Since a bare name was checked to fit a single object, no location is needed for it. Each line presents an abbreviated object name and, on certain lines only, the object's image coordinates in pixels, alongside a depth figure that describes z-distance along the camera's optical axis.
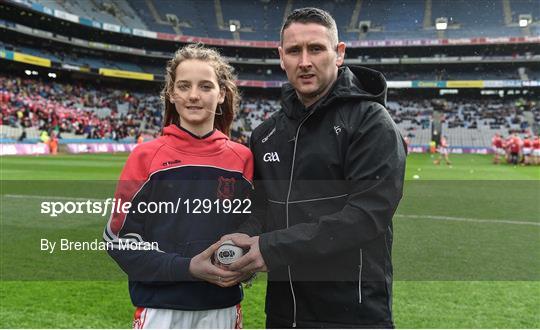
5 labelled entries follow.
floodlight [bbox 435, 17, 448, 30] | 52.23
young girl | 2.17
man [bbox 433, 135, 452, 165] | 25.62
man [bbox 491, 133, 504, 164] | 26.57
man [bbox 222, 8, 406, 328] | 1.92
